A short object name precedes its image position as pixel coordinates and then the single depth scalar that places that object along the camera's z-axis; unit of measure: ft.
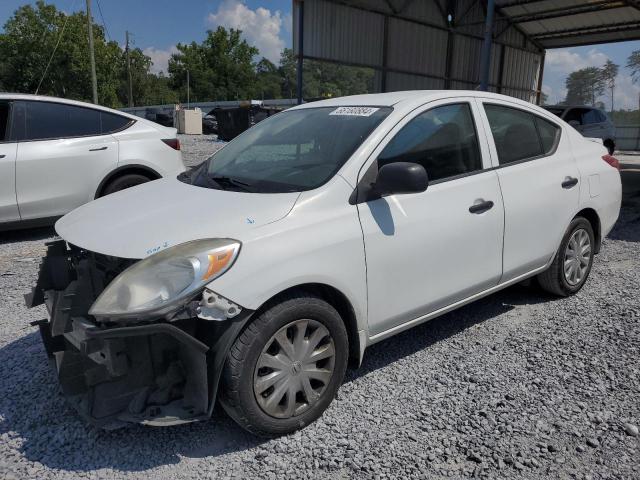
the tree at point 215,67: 227.20
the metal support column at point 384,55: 61.72
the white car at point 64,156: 18.47
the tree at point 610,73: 242.99
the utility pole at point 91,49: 97.66
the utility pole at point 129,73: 202.30
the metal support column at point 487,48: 45.93
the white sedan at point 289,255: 7.55
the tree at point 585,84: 252.01
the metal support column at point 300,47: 53.88
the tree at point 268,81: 250.37
